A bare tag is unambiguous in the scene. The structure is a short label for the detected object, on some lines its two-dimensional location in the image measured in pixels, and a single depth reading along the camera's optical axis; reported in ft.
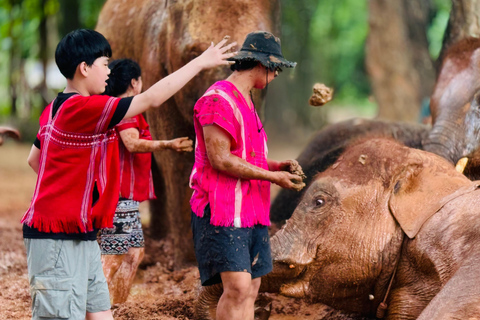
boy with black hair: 19.01
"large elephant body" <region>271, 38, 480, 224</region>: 36.52
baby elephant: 24.54
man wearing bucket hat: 21.30
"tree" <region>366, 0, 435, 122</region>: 107.45
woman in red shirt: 28.89
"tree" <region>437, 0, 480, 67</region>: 40.50
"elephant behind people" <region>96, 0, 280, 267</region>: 32.71
